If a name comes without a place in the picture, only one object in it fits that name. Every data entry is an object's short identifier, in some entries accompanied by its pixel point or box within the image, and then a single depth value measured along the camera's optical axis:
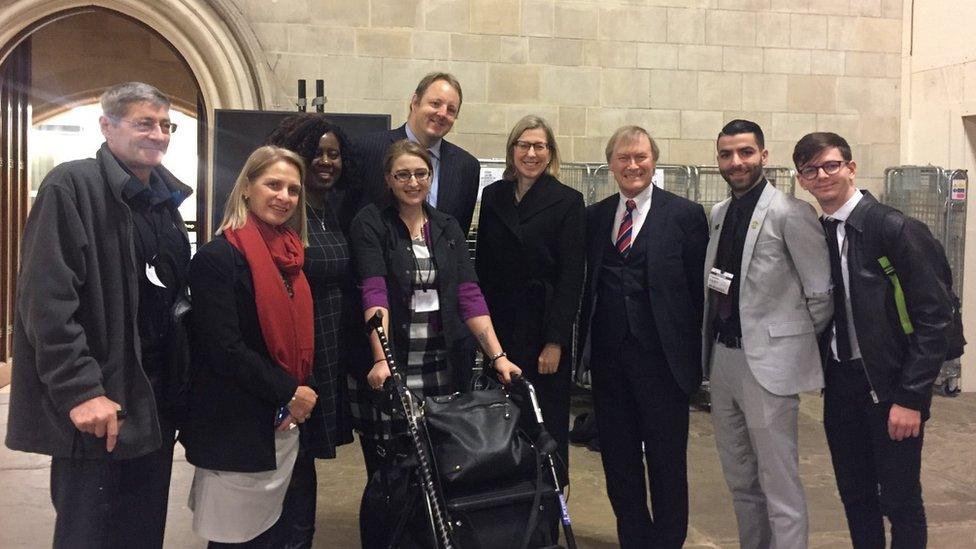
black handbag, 2.18
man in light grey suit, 2.55
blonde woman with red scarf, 2.18
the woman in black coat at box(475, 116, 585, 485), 2.90
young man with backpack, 2.35
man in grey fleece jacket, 1.95
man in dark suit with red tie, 2.77
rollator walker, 2.16
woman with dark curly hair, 2.53
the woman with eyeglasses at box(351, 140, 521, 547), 2.56
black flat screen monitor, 4.57
